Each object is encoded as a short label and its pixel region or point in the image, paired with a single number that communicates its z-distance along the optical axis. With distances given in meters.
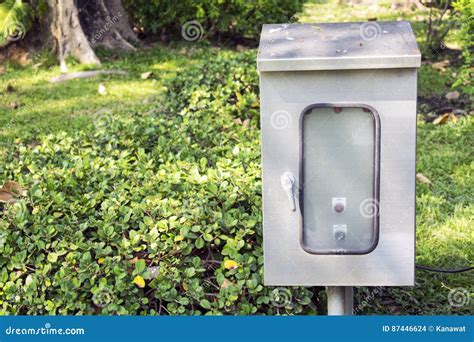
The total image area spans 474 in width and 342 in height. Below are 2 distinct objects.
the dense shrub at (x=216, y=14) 11.28
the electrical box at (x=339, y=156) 2.95
